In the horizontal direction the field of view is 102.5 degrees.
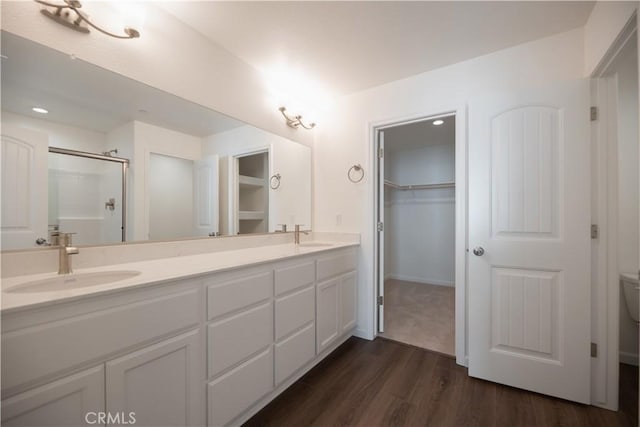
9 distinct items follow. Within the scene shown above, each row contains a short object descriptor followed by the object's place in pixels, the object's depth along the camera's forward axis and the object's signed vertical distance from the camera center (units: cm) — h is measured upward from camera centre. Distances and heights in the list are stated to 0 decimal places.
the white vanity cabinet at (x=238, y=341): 124 -67
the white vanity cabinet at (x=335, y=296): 199 -70
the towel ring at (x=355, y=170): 252 +42
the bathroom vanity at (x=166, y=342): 79 -52
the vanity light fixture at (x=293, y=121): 240 +91
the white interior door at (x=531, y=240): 160 -18
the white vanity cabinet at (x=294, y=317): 160 -69
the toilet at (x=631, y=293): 189 -59
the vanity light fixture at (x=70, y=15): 115 +92
